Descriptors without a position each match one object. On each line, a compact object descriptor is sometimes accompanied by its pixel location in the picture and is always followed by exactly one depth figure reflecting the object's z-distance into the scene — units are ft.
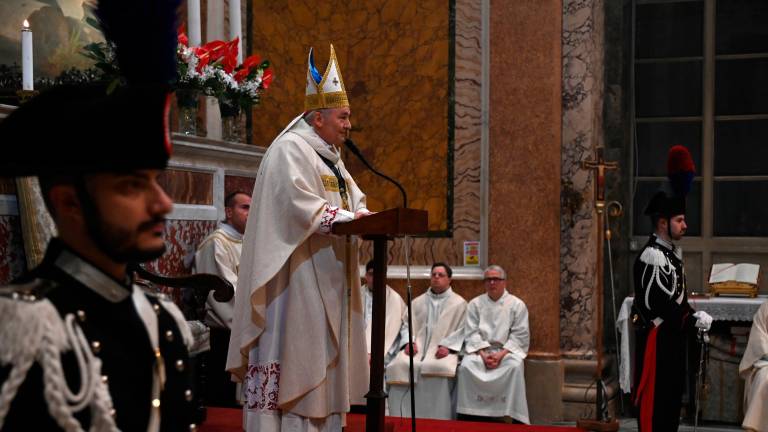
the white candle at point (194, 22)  43.41
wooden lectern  27.68
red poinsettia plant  40.50
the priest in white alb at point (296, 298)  30.40
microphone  30.07
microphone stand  29.54
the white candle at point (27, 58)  31.73
